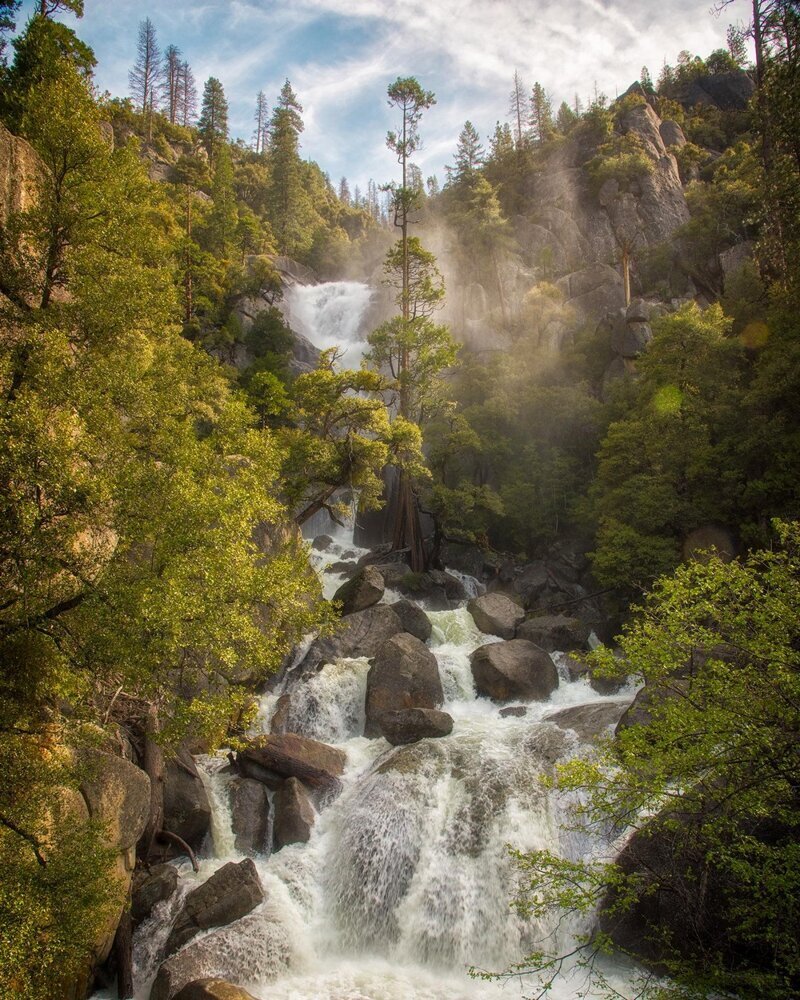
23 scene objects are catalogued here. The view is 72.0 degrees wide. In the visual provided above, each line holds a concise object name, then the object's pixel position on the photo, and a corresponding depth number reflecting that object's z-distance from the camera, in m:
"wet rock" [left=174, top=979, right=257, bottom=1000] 9.59
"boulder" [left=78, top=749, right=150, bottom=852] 10.33
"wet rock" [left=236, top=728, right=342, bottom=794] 15.27
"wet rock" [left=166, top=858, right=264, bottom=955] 11.38
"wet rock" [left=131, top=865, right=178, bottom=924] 11.76
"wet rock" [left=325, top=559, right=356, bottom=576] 29.54
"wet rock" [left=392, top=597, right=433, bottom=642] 23.03
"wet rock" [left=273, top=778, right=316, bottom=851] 14.01
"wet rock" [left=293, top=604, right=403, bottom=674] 20.48
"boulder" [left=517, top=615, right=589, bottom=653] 23.11
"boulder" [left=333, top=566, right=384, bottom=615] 23.67
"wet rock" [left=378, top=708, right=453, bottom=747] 16.88
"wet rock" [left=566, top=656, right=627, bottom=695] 20.53
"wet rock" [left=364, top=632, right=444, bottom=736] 18.34
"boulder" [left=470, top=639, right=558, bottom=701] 19.78
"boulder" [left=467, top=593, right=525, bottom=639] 24.00
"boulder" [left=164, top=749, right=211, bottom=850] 13.49
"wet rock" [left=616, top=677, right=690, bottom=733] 14.55
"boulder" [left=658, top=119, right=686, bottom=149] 53.66
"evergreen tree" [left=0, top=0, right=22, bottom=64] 15.45
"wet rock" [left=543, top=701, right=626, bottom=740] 16.20
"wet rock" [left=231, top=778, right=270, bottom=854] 13.91
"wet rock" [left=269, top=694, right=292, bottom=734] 17.61
